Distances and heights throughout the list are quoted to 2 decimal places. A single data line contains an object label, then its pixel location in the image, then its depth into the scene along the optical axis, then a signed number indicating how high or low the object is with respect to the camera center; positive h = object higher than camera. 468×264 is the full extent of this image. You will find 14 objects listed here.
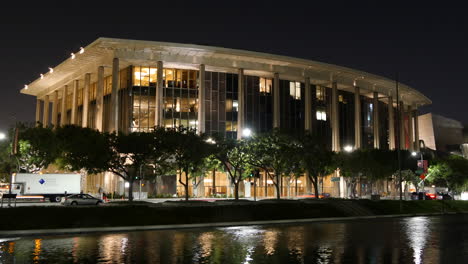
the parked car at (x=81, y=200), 47.03 -1.46
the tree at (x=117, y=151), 43.72 +3.26
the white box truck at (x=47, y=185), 52.38 +0.06
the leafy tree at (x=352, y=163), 64.19 +2.90
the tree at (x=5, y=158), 58.36 +3.51
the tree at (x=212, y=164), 52.17 +2.50
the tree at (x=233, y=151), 49.12 +3.55
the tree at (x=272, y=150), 48.35 +3.54
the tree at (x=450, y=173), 75.75 +1.83
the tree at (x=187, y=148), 44.45 +3.58
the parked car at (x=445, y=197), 68.46 -1.83
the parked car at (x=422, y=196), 63.35 -1.58
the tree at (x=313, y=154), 48.78 +3.17
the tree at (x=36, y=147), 55.12 +4.53
